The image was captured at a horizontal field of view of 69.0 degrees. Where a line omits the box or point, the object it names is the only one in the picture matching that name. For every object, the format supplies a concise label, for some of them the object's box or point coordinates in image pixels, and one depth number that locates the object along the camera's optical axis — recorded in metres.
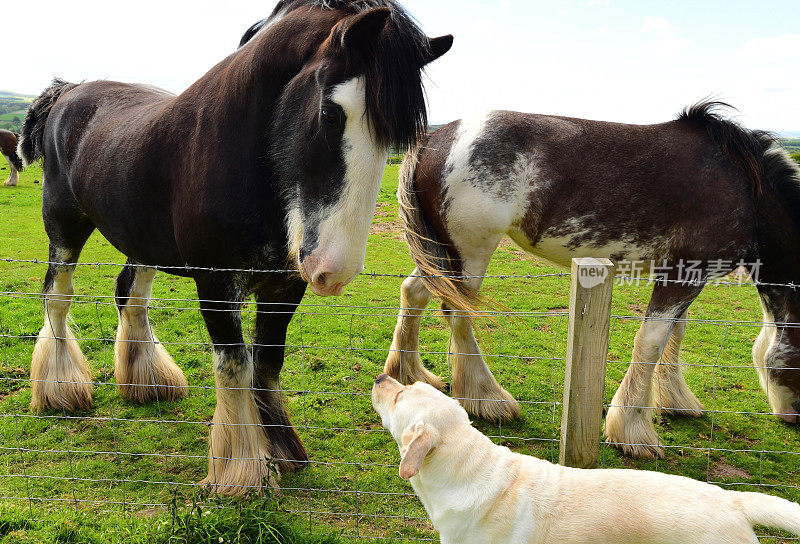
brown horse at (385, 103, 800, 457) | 4.14
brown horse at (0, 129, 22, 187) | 16.22
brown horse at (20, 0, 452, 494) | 2.70
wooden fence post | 2.38
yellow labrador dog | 2.02
